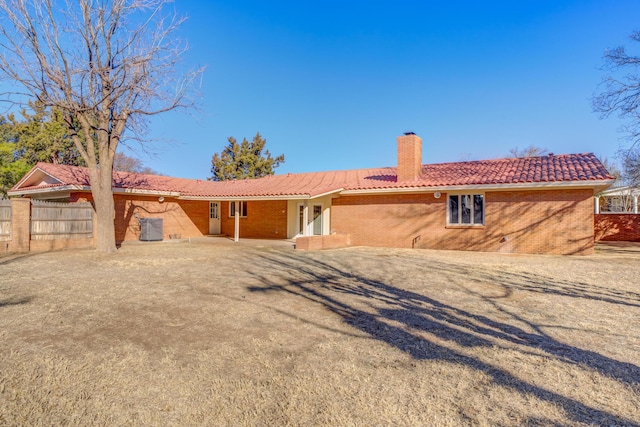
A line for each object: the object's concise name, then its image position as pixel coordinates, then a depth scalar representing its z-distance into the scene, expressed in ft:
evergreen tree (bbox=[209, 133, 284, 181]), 136.46
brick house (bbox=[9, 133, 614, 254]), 45.42
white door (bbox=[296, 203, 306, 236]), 65.10
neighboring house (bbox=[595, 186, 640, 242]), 64.69
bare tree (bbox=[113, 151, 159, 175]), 149.74
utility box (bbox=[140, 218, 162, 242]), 58.75
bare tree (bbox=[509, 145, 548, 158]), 134.06
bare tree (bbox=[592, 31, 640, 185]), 50.88
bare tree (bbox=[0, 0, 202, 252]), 40.88
